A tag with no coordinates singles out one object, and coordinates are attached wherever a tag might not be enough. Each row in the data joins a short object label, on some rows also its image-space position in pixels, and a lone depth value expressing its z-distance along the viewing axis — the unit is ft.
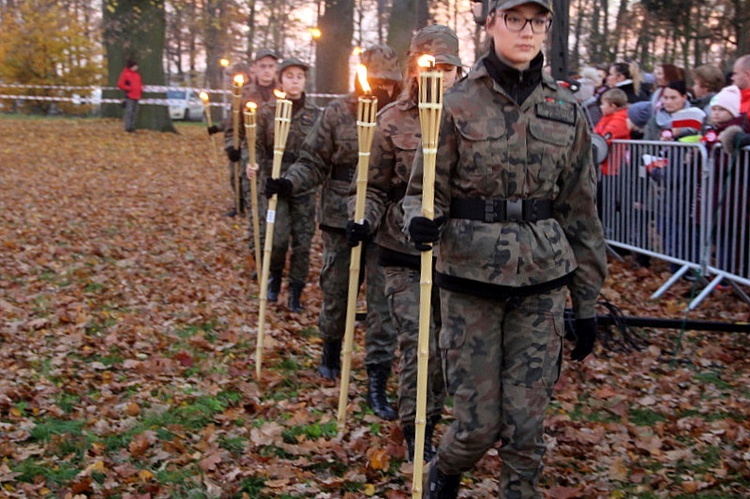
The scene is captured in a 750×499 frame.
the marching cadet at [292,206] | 30.66
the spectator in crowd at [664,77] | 36.29
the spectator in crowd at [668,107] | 36.01
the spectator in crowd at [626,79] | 41.29
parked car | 131.03
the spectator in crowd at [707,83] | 35.83
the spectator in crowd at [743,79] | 30.86
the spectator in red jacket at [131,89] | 90.74
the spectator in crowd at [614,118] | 38.52
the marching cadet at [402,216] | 18.21
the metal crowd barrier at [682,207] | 29.96
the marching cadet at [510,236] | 13.57
